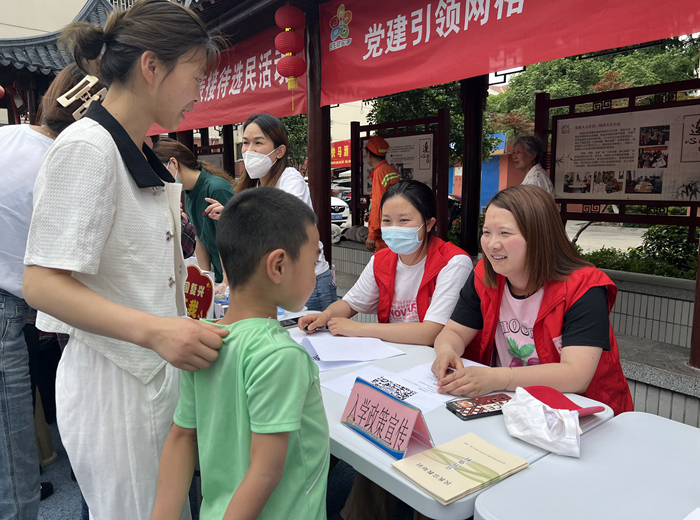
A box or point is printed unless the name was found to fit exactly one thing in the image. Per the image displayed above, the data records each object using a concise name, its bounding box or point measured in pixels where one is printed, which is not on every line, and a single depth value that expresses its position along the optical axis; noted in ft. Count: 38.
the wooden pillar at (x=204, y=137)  29.35
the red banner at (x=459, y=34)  6.77
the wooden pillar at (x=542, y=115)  15.78
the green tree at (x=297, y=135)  43.70
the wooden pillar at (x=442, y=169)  17.02
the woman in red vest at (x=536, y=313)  4.89
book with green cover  3.18
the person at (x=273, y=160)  9.29
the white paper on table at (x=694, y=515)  2.94
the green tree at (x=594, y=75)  38.11
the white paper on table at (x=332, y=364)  5.53
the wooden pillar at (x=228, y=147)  25.96
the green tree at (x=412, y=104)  24.88
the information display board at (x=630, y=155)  12.34
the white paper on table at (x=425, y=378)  4.74
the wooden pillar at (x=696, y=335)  7.89
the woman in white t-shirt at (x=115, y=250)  2.94
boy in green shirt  2.66
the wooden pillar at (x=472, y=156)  19.81
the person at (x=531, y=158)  14.38
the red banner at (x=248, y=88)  14.58
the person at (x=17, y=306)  5.46
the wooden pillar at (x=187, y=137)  24.47
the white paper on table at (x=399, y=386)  4.58
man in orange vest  16.94
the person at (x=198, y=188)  9.41
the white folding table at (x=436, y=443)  3.13
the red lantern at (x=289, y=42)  12.76
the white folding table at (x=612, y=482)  3.02
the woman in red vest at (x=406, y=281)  6.70
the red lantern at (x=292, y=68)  12.99
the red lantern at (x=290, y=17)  12.34
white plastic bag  3.65
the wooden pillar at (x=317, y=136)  12.93
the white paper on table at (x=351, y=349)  5.81
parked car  39.88
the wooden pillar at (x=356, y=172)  20.34
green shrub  15.43
